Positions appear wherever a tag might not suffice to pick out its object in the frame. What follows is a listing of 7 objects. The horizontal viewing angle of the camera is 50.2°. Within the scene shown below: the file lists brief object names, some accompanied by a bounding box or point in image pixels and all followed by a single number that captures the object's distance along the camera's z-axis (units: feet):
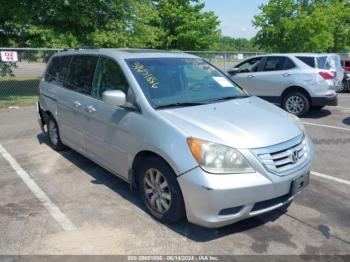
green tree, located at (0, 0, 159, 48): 42.55
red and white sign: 41.01
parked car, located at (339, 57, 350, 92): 50.29
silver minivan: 10.90
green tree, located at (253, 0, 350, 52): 79.15
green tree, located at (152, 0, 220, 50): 84.74
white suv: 31.63
